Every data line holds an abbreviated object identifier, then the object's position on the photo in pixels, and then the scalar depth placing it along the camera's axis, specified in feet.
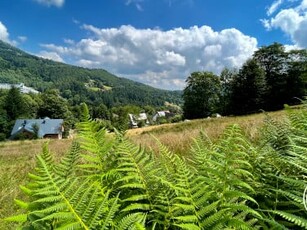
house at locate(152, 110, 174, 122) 447.54
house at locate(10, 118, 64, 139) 240.06
